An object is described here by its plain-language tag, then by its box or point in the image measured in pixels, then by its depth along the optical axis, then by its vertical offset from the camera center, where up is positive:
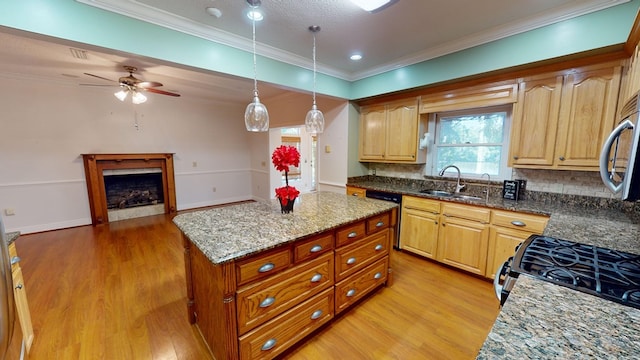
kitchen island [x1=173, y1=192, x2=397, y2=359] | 1.36 -0.78
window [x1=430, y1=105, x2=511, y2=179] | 2.86 +0.15
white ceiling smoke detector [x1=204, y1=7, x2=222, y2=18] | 1.92 +1.15
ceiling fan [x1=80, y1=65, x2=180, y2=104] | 3.19 +0.91
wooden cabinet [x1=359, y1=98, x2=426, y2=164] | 3.26 +0.30
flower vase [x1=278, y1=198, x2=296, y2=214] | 1.98 -0.43
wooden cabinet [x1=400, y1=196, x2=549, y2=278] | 2.31 -0.86
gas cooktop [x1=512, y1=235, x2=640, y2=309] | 0.87 -0.49
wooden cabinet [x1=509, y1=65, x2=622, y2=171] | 1.99 +0.31
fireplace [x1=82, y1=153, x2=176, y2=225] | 4.34 -0.63
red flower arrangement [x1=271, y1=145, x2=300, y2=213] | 1.92 -0.09
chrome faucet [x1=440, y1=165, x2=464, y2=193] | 3.01 -0.42
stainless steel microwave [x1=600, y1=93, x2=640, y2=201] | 0.91 -0.03
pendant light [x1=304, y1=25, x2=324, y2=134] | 2.21 +0.30
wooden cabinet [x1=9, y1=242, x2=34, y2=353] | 1.47 -0.93
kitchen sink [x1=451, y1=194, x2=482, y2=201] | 2.75 -0.53
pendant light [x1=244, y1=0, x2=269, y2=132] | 1.81 +0.29
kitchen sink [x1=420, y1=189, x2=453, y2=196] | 3.11 -0.52
